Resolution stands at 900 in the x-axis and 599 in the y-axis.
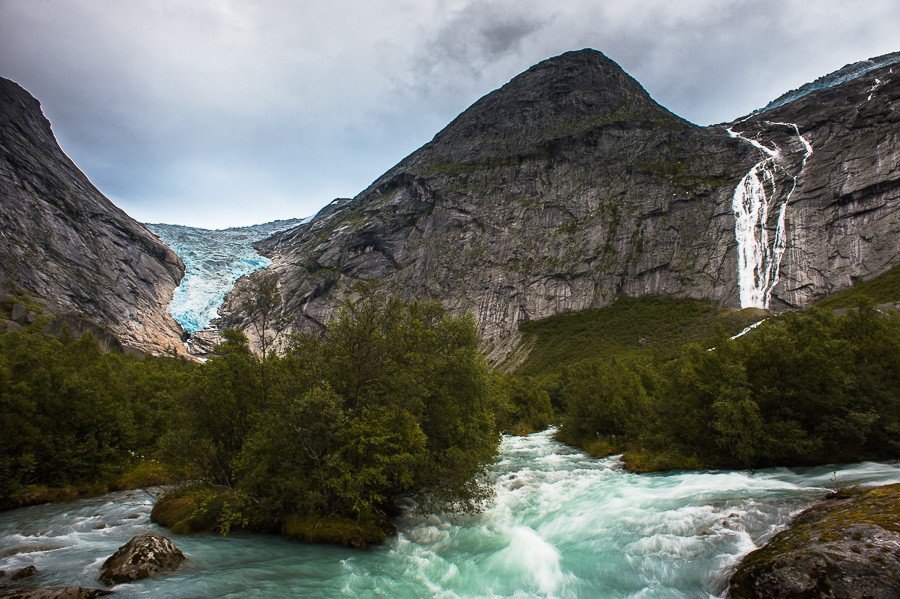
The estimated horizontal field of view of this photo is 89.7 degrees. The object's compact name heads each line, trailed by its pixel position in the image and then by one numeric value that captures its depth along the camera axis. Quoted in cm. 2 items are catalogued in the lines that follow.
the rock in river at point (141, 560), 1373
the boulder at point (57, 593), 1083
